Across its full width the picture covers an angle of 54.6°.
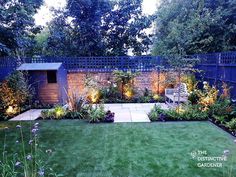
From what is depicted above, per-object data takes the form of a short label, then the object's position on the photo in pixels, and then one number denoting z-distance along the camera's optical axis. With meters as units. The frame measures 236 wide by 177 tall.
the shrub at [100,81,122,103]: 8.78
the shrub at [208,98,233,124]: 5.63
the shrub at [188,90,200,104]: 7.03
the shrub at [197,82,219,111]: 6.17
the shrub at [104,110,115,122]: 5.83
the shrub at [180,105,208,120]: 5.89
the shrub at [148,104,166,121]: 5.89
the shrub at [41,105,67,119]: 6.13
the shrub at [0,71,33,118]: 6.48
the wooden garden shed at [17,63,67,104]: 7.46
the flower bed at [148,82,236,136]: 5.70
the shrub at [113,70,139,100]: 8.91
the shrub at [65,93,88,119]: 6.21
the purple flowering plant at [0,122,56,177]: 2.99
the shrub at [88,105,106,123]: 5.77
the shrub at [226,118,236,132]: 4.91
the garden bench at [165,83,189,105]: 6.69
